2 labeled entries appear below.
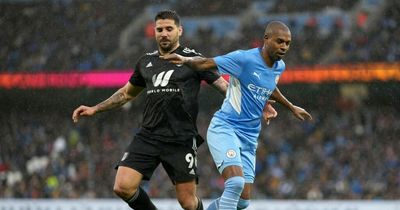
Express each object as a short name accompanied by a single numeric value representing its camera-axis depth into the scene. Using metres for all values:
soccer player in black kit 13.50
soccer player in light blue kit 12.91
